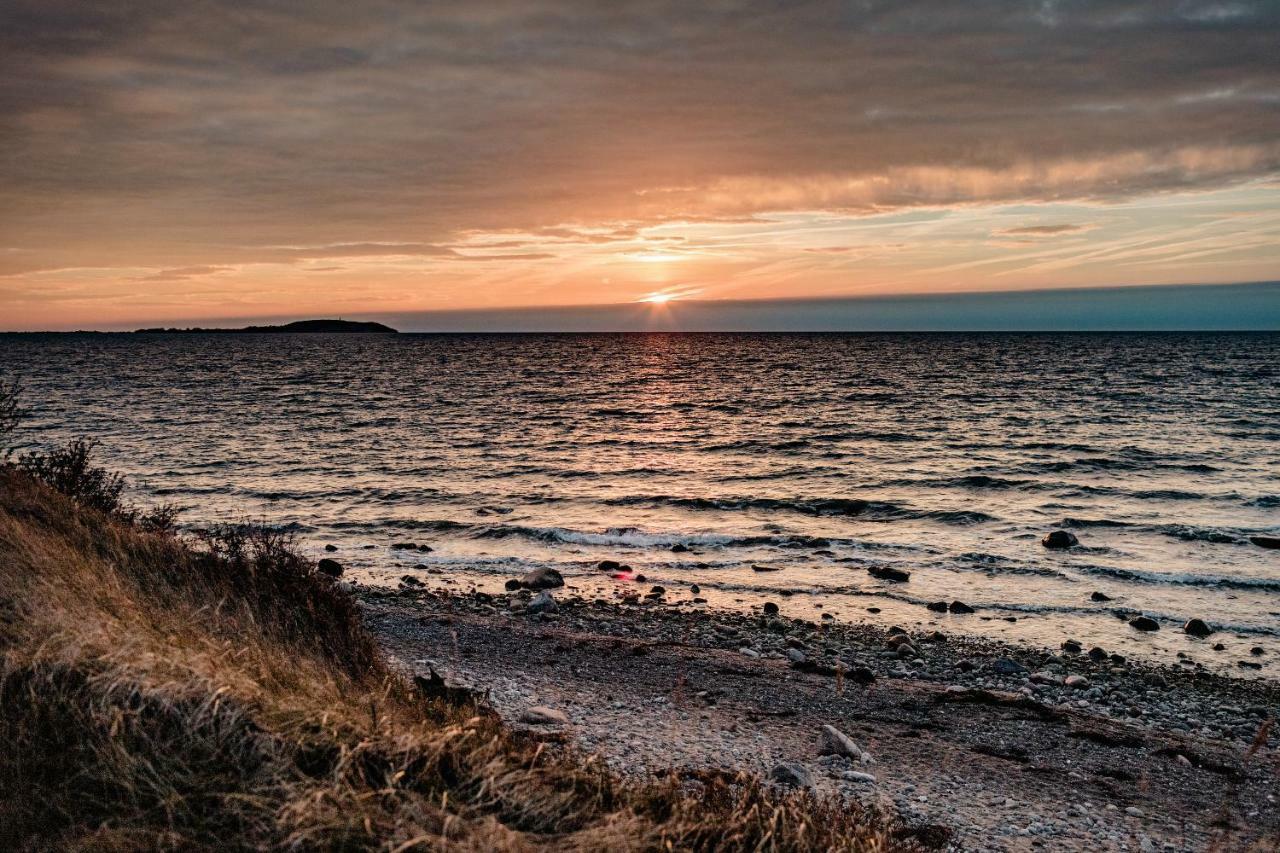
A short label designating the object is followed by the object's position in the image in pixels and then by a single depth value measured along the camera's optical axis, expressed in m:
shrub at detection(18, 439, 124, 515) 14.62
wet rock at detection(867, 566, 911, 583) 17.53
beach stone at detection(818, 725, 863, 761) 9.05
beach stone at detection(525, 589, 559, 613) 15.05
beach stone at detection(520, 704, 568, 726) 9.55
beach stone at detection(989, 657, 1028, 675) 12.27
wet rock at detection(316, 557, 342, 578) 17.55
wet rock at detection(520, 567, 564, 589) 16.94
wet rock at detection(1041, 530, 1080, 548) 19.88
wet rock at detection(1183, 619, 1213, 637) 14.02
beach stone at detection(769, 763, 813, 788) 8.13
